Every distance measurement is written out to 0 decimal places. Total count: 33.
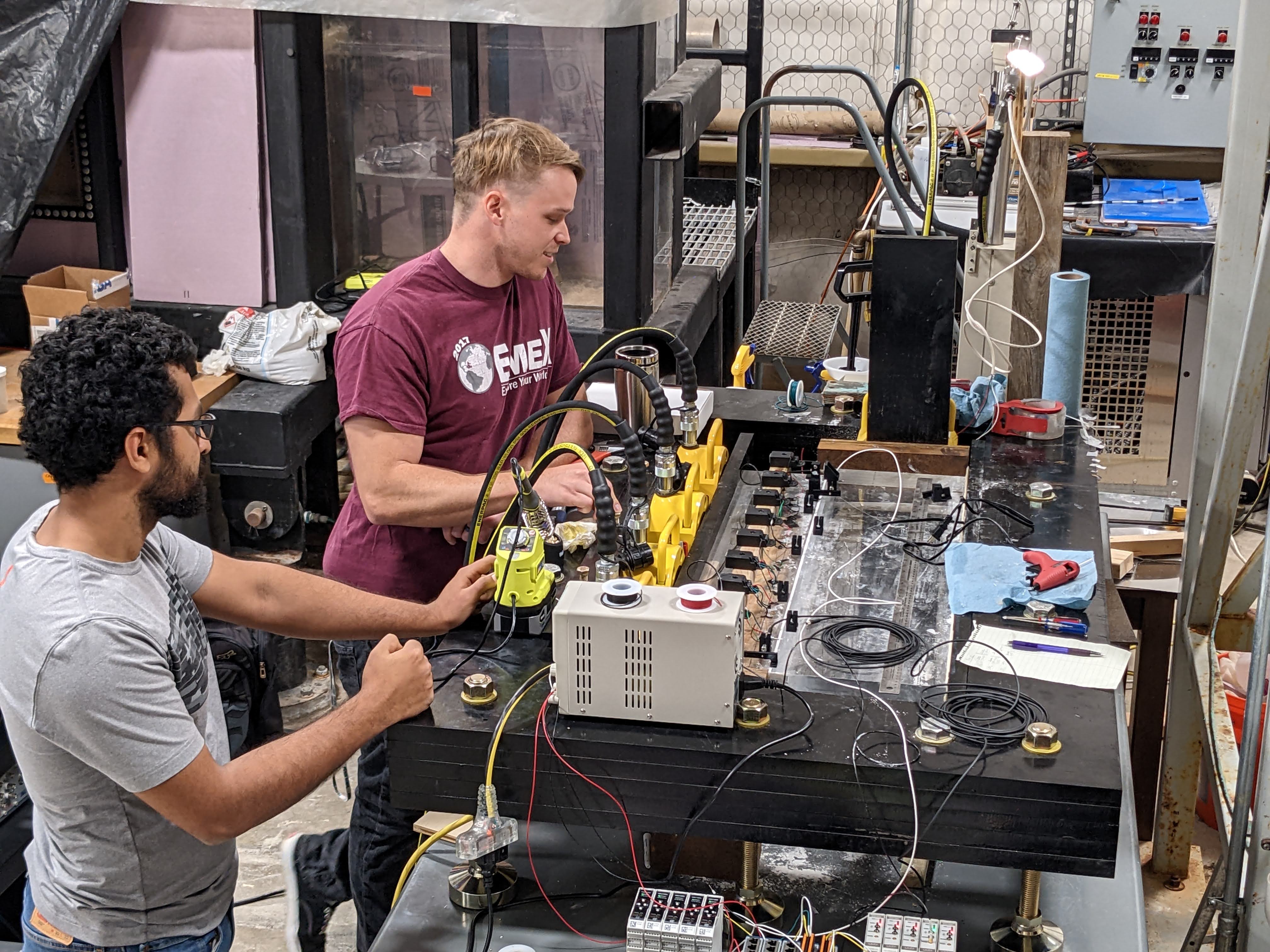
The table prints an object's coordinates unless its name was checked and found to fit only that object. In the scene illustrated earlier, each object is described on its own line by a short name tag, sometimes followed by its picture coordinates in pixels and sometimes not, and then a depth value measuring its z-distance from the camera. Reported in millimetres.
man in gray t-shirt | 1654
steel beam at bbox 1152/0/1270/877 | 2762
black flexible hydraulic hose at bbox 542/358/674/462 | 2016
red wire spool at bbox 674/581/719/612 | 1703
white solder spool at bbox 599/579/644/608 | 1729
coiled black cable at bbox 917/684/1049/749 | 1774
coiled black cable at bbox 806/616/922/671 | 2021
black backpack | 3355
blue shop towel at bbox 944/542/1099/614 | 2178
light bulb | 3057
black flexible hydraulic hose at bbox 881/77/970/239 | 3291
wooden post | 3016
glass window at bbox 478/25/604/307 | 4059
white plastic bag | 3848
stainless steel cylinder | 2635
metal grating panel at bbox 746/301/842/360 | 4180
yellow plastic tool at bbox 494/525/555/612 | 2068
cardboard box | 3885
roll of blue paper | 3047
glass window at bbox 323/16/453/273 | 4152
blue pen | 2039
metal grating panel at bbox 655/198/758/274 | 4941
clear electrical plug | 1753
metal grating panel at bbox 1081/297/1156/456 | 4980
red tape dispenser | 2916
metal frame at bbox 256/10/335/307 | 3891
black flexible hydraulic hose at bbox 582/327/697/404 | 2289
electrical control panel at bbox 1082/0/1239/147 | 5000
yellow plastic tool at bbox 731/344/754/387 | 3434
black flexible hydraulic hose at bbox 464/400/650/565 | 1828
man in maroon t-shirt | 2412
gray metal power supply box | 1698
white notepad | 1947
